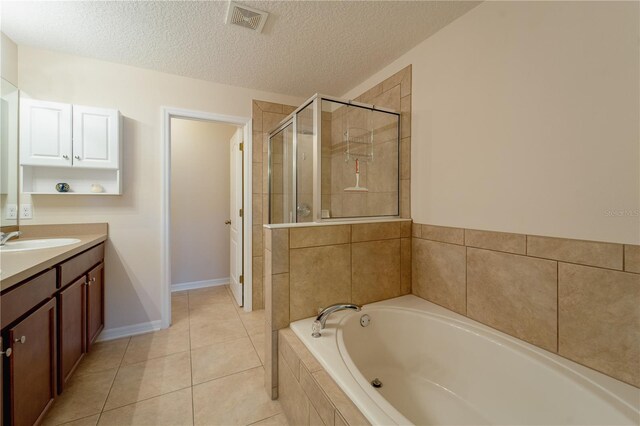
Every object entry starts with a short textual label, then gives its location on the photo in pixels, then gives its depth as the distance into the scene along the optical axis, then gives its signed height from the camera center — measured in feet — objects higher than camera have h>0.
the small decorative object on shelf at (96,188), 6.76 +0.65
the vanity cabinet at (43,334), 3.26 -1.95
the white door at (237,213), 9.15 -0.02
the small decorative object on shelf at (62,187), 6.44 +0.64
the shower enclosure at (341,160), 6.09 +1.39
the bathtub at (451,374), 3.17 -2.42
